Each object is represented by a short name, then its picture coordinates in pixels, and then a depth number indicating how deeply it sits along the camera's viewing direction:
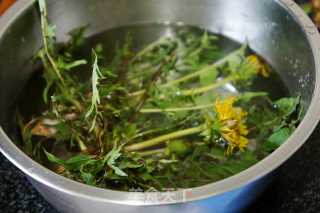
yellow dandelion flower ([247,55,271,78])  0.88
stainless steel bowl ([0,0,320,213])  0.59
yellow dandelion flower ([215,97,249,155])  0.72
